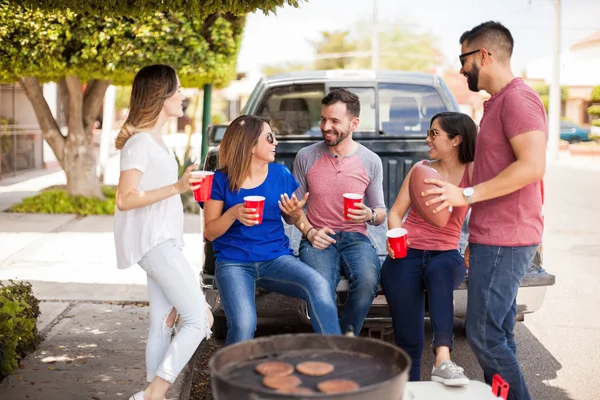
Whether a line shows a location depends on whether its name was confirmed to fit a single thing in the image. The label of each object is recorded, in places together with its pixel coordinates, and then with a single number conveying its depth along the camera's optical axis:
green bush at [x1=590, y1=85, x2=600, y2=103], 31.01
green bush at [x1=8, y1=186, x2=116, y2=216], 13.12
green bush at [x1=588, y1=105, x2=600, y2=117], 28.39
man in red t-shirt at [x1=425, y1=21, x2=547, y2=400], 3.61
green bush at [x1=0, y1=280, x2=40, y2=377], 4.69
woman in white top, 3.92
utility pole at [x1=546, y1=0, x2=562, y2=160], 29.67
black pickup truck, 6.48
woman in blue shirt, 4.27
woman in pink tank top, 4.36
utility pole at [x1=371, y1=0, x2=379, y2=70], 50.59
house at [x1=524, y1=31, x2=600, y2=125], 39.75
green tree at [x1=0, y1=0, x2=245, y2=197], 10.95
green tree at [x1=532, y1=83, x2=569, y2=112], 52.81
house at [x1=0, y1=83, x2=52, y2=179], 18.91
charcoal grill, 2.41
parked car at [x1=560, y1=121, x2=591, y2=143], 40.38
